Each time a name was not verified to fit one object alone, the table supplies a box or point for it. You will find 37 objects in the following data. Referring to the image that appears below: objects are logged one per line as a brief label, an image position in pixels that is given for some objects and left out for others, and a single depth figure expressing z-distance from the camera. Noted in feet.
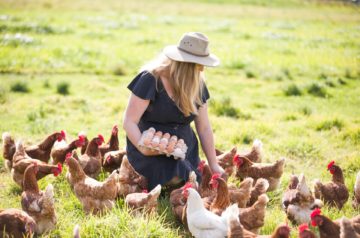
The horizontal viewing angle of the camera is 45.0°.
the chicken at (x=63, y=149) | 18.19
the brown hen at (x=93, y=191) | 14.12
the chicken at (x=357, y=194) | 15.25
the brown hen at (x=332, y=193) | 15.33
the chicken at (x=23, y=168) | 15.65
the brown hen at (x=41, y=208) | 13.25
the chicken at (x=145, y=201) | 13.61
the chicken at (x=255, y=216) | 12.76
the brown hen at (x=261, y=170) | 16.46
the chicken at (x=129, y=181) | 15.31
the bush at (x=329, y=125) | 24.80
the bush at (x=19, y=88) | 32.07
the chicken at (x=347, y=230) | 10.74
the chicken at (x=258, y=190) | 14.75
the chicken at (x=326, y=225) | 11.60
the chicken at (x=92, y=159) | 17.01
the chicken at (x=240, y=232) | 10.98
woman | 14.43
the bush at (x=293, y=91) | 33.04
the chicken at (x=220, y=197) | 13.26
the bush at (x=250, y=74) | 39.91
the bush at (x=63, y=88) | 32.14
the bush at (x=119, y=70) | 39.24
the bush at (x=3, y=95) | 28.97
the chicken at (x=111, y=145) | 18.76
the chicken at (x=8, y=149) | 17.75
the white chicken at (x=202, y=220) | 12.24
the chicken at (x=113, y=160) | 17.60
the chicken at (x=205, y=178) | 15.51
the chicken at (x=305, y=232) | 10.94
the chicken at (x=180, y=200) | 13.79
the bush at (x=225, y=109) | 27.61
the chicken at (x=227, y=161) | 17.65
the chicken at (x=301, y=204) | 14.07
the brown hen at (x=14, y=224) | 12.03
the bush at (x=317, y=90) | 32.55
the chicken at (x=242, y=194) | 14.16
